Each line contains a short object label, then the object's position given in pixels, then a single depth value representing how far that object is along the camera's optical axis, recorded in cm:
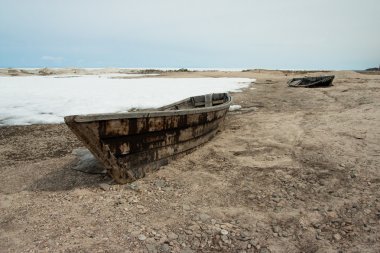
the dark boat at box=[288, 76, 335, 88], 1788
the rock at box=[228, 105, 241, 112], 1120
